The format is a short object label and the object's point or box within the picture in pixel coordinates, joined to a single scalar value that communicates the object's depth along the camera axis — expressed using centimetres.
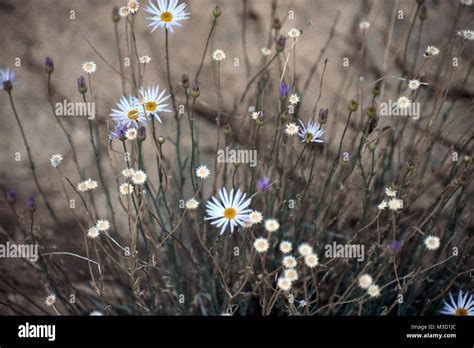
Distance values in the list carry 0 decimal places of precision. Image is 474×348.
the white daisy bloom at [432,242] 69
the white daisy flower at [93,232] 71
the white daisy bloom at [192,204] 70
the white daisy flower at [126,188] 70
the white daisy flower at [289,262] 68
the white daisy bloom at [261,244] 68
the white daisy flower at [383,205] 70
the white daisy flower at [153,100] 74
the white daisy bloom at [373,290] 68
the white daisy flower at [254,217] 69
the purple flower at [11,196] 72
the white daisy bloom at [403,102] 73
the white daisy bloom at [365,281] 68
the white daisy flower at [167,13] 74
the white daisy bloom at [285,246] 69
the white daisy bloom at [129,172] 69
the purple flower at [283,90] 71
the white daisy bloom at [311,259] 68
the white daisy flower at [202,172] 72
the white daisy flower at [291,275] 68
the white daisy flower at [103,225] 71
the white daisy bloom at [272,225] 67
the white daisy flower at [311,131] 72
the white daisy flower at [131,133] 70
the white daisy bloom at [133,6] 73
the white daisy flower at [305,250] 68
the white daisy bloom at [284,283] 67
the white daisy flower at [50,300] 72
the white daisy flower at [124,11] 73
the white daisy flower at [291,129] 72
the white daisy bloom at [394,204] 69
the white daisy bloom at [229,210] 72
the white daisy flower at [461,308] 72
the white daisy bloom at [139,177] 69
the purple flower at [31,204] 71
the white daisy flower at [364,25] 76
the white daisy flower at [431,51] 73
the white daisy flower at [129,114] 73
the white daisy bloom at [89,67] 74
